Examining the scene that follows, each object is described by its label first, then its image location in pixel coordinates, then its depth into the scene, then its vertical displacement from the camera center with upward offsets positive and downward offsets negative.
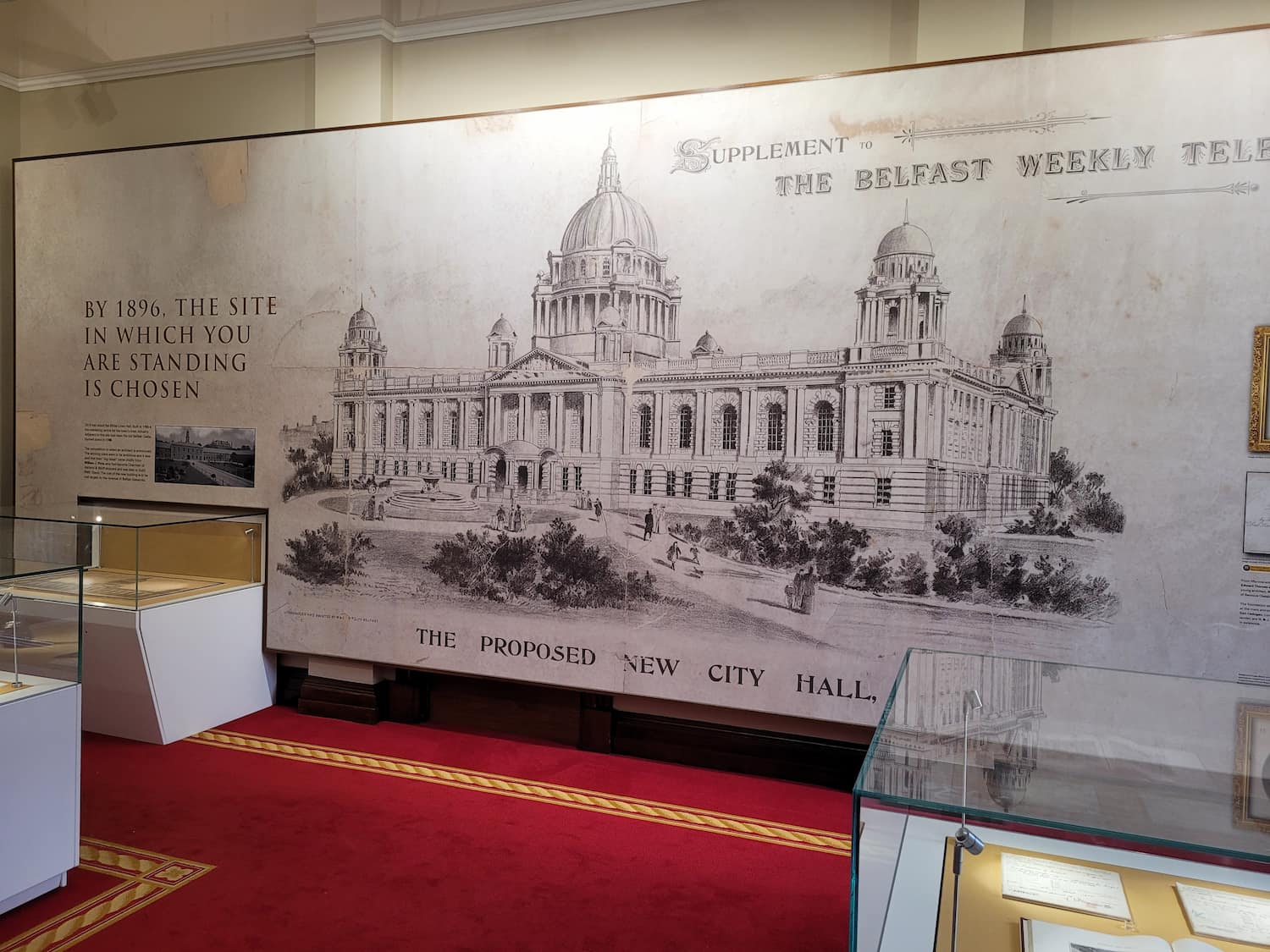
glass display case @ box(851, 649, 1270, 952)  1.72 -0.70
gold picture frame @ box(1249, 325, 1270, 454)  4.05 +0.36
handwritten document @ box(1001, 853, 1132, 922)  1.87 -0.86
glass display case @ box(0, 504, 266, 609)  5.27 -0.58
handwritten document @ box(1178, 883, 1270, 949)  1.75 -0.86
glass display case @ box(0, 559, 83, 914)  3.35 -1.05
